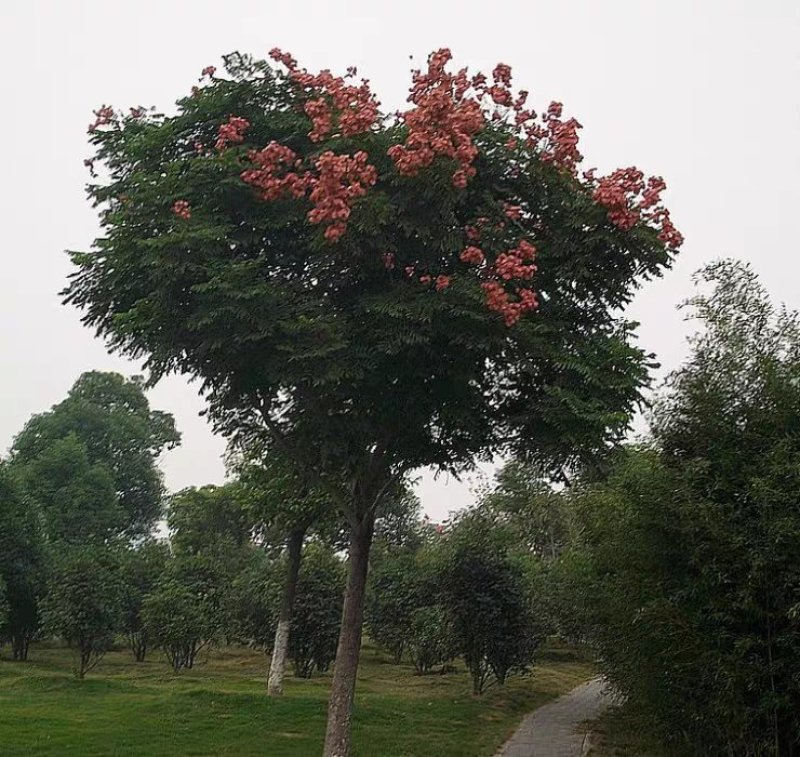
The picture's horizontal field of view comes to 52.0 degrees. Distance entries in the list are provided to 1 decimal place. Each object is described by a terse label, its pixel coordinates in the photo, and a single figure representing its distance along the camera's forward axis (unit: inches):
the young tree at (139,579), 1213.7
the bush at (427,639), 952.8
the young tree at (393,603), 1087.6
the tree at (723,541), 263.3
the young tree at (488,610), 753.6
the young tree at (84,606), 882.8
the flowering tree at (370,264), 362.3
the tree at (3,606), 1037.8
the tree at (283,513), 688.4
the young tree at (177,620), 1003.9
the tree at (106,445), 1611.7
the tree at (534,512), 1494.8
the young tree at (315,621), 966.4
